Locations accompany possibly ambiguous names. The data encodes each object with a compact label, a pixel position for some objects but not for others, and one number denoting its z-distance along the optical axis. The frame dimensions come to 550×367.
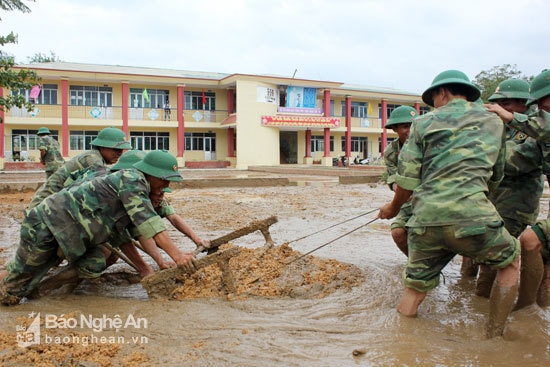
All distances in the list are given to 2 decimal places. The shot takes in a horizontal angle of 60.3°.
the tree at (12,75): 12.06
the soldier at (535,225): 3.07
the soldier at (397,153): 4.05
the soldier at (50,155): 8.54
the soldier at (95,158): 5.03
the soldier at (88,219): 3.46
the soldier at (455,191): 2.75
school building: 28.64
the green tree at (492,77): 38.53
